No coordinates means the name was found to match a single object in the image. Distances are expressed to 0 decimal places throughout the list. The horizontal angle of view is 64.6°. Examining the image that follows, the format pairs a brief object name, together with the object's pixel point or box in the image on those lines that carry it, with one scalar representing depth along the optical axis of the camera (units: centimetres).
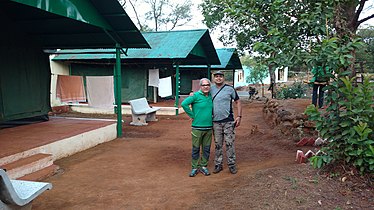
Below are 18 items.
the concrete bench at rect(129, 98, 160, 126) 973
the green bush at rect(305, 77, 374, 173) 328
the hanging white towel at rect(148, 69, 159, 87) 1316
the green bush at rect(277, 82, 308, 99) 1463
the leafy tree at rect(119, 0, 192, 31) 3072
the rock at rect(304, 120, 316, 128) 667
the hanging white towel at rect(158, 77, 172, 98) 1312
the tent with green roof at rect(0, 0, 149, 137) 631
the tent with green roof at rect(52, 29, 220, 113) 1191
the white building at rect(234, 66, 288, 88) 3314
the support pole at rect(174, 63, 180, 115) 1205
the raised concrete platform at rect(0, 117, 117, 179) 442
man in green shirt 436
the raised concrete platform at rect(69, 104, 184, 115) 1260
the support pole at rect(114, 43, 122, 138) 750
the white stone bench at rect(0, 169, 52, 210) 218
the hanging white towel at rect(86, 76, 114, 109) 1072
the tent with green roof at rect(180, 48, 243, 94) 1880
